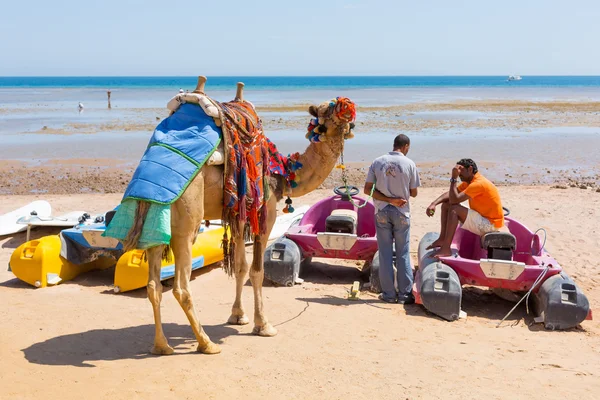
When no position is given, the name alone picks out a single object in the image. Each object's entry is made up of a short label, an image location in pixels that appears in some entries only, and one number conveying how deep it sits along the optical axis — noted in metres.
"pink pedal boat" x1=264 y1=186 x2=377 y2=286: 9.64
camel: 6.28
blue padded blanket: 6.02
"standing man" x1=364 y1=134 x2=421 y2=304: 8.80
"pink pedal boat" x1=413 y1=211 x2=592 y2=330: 8.05
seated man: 9.12
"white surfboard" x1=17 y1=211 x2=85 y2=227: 11.20
